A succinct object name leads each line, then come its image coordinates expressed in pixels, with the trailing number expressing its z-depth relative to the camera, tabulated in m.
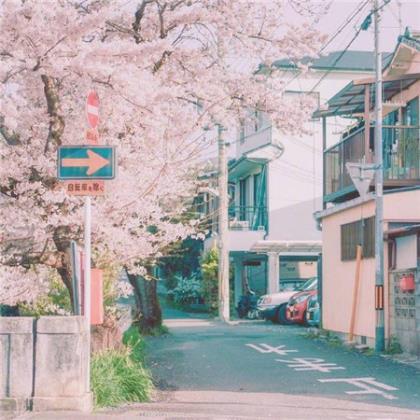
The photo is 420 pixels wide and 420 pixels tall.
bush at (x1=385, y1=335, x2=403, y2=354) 14.66
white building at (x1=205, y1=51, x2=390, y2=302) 29.36
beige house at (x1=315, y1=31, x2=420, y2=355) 14.93
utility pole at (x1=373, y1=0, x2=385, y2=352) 15.23
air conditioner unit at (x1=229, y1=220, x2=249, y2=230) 31.86
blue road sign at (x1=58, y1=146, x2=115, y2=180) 8.40
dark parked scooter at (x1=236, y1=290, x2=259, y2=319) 29.01
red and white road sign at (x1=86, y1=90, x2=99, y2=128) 8.48
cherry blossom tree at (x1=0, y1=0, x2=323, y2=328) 9.18
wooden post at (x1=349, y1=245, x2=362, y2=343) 16.95
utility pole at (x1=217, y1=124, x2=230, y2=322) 24.75
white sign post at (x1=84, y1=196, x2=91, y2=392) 8.41
